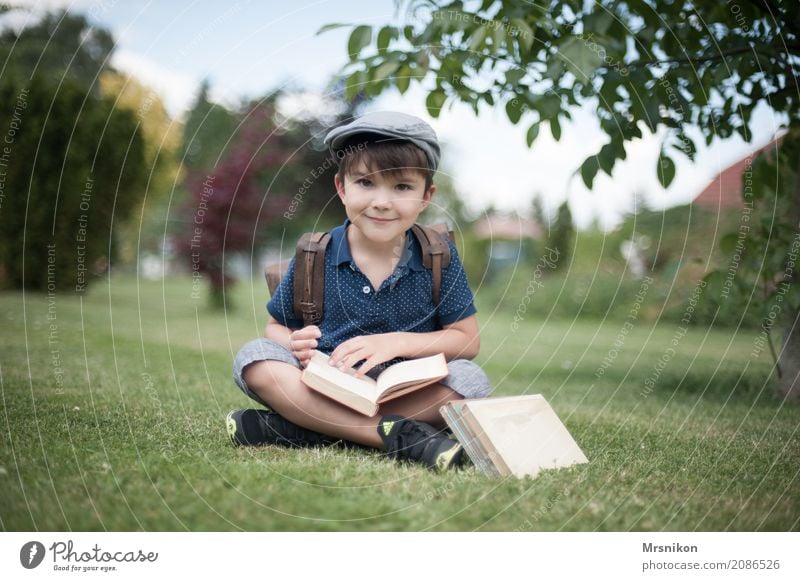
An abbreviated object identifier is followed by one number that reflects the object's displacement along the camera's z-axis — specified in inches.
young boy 66.0
